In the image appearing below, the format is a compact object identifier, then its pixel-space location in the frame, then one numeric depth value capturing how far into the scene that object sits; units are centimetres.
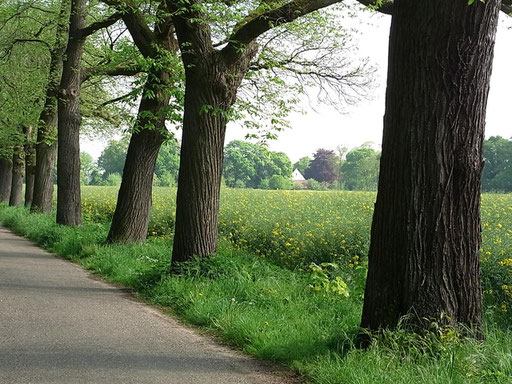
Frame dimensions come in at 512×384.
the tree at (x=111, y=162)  12346
